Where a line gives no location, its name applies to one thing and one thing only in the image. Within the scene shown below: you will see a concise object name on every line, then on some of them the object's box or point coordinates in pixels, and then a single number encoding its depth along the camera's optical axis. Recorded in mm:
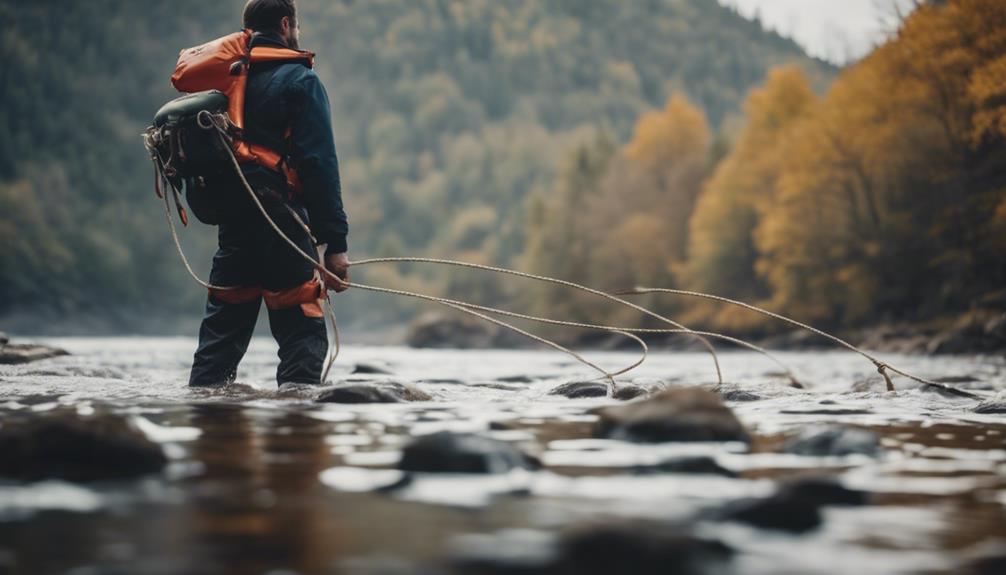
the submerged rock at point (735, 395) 6898
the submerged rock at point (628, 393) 7089
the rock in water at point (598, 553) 2217
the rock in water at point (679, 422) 4207
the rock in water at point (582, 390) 7277
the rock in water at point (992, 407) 5820
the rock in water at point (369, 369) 11547
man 6258
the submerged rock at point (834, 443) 3947
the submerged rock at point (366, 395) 5883
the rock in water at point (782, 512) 2643
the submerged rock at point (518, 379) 11311
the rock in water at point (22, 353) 10148
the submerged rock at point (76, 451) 3211
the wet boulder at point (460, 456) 3451
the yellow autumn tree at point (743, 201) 36875
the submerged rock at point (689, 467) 3504
